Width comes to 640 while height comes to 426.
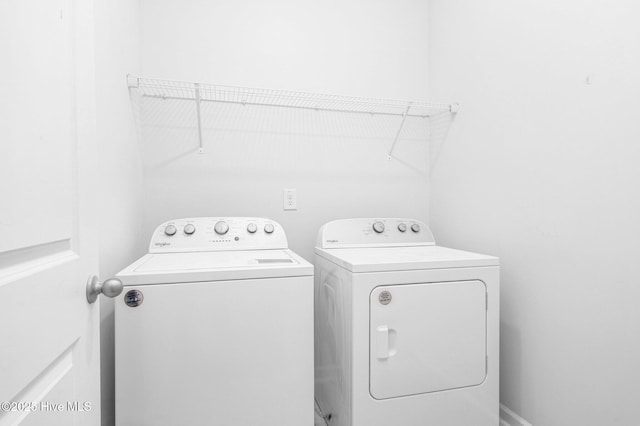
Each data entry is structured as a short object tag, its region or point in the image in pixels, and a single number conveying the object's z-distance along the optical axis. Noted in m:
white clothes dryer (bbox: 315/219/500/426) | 1.25
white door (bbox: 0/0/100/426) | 0.51
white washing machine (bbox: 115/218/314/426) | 1.05
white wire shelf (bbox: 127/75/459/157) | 1.69
